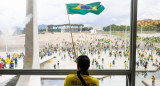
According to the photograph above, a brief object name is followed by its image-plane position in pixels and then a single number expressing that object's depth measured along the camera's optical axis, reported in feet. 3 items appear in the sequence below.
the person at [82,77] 4.32
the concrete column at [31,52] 8.27
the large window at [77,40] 7.84
